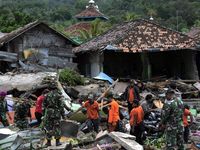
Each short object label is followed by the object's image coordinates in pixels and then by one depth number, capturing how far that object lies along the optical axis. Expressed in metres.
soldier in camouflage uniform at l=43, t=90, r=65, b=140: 12.09
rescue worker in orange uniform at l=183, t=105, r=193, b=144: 12.83
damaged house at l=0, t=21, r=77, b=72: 25.05
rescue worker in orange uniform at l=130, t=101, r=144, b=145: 12.08
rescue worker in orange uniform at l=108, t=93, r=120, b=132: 13.09
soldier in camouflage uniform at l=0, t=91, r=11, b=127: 13.84
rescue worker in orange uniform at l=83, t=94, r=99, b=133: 13.74
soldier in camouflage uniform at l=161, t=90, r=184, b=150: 10.64
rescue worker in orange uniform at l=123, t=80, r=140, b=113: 15.49
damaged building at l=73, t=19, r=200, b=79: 25.66
